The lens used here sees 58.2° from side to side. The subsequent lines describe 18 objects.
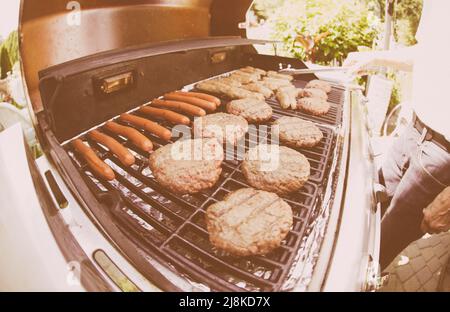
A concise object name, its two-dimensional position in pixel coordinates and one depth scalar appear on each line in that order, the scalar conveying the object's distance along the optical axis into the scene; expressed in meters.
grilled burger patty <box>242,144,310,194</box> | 0.62
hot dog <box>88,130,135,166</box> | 0.62
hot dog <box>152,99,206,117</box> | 0.76
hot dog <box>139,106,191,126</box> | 0.73
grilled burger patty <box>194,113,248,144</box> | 0.72
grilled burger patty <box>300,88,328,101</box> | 0.93
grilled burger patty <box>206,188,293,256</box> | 0.52
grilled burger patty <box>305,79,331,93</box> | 1.02
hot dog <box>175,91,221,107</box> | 0.81
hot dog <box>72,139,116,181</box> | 0.59
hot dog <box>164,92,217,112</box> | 0.79
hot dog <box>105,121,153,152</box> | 0.65
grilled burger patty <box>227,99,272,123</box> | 0.80
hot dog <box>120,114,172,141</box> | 0.68
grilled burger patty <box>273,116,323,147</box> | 0.72
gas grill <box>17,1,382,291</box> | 0.49
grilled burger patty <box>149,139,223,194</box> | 0.61
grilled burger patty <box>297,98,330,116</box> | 0.85
